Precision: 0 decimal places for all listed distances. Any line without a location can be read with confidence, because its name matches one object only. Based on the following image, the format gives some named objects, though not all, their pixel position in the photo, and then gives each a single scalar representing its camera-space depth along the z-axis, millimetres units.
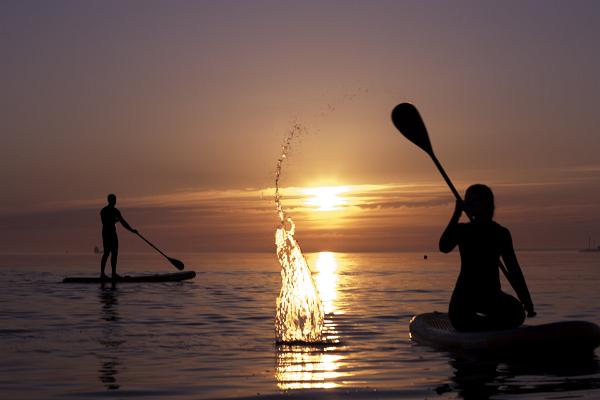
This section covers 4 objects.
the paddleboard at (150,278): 27312
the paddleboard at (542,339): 10086
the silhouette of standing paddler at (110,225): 25656
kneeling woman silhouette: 10250
